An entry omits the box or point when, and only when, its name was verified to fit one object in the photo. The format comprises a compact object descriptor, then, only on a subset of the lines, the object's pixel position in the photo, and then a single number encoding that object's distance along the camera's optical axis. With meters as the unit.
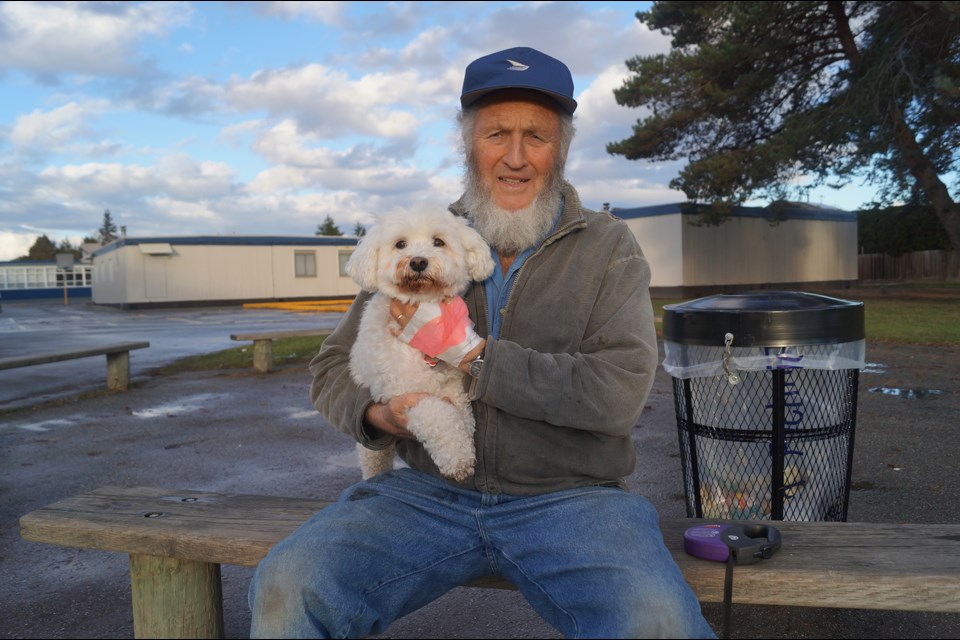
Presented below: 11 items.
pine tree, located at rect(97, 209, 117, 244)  126.69
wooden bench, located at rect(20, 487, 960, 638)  1.97
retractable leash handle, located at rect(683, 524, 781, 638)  2.07
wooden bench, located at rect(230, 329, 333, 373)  10.43
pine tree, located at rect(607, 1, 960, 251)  16.62
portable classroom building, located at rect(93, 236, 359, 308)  34.53
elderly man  1.92
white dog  2.36
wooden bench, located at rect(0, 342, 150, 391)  8.69
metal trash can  2.90
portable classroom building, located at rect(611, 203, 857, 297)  27.70
